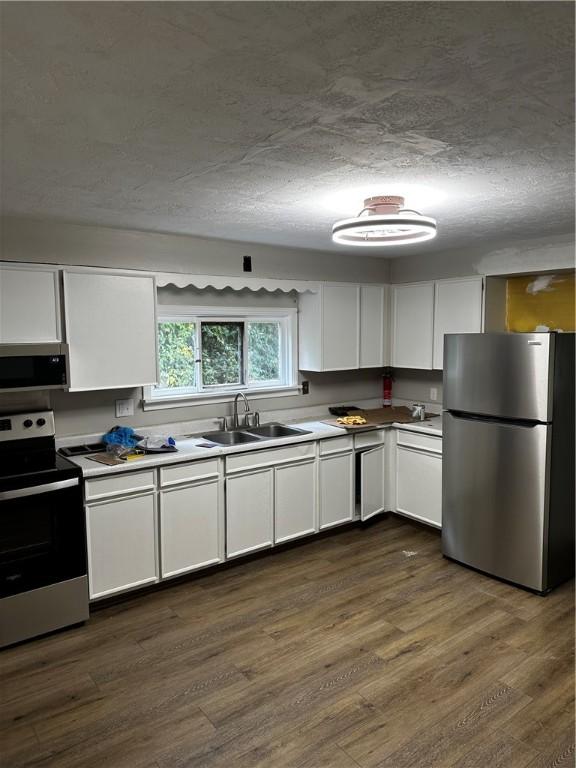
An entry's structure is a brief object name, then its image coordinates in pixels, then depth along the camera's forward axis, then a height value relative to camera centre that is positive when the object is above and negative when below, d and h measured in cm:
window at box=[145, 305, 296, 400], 404 +1
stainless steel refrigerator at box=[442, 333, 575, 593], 329 -66
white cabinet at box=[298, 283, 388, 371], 452 +20
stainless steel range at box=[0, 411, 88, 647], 282 -99
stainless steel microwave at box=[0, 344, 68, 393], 287 -7
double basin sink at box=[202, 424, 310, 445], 402 -62
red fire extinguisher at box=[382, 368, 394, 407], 518 -33
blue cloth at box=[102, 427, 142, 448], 349 -55
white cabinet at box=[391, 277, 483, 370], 428 +28
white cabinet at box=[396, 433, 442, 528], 418 -102
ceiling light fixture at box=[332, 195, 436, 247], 251 +61
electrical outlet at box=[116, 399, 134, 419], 370 -37
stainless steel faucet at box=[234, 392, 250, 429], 419 -43
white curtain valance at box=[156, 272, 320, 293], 374 +51
